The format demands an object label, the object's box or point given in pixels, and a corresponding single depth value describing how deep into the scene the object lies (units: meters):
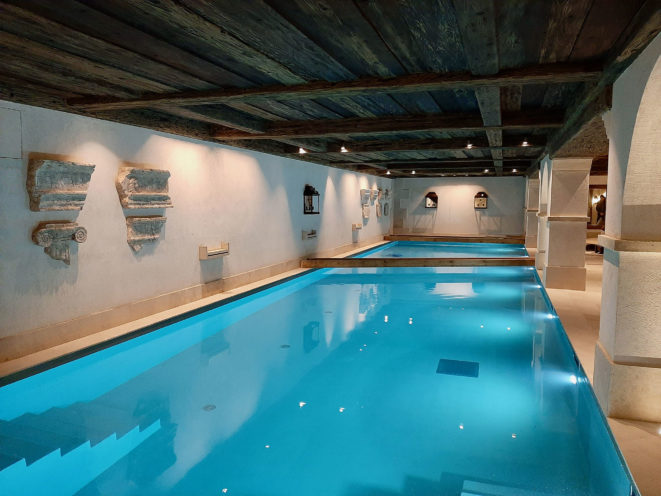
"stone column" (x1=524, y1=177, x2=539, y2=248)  15.69
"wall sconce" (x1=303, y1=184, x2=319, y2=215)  12.91
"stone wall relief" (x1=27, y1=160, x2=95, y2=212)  5.28
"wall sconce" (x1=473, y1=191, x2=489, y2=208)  21.97
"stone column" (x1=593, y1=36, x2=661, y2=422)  3.14
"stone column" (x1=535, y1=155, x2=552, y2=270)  9.65
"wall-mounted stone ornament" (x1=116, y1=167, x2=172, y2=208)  6.55
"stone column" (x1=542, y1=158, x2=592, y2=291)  8.37
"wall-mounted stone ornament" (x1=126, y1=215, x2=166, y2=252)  6.75
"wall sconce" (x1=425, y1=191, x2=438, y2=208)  22.66
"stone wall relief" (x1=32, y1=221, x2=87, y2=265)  5.39
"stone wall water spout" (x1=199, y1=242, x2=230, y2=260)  8.45
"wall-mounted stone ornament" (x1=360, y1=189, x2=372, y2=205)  17.78
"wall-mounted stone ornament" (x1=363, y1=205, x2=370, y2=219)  18.33
